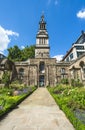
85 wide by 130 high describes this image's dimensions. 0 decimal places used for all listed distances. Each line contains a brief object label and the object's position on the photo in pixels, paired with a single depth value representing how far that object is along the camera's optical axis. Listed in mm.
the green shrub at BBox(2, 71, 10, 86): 13498
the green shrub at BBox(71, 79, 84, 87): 15200
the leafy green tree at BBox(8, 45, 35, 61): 29607
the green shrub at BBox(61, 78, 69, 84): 19788
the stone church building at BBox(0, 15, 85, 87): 22135
